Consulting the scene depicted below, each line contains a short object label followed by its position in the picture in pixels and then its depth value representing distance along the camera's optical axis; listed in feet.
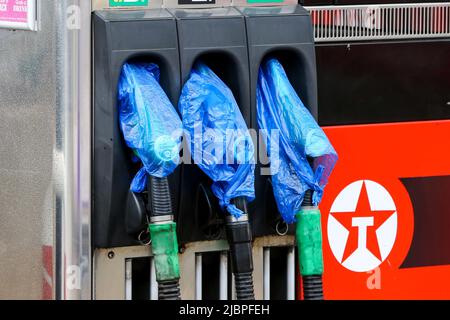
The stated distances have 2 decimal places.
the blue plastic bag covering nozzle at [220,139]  24.26
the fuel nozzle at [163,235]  23.94
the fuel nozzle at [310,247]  25.21
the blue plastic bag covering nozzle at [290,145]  25.00
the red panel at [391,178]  28.58
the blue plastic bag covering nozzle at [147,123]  23.71
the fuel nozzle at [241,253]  24.64
